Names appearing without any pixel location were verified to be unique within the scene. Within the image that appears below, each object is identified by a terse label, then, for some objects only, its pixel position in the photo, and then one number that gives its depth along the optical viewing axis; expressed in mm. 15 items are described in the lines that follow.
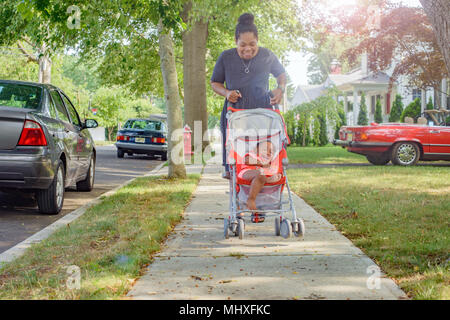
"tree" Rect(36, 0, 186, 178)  7928
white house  30898
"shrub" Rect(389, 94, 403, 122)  28609
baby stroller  5418
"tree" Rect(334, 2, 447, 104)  19250
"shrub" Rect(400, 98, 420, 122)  26342
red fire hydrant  19297
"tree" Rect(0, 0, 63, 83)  11148
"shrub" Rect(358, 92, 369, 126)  32219
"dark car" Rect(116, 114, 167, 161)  20141
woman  5711
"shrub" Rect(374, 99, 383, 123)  31762
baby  5371
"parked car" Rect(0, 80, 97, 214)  6676
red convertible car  13977
